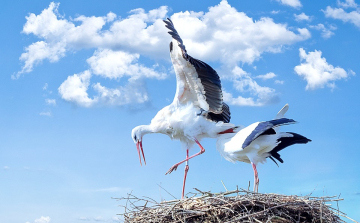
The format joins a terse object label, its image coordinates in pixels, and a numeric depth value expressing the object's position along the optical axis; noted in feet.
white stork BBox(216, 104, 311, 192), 24.41
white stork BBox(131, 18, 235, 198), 27.09
